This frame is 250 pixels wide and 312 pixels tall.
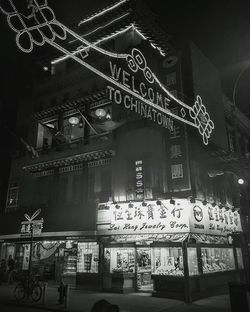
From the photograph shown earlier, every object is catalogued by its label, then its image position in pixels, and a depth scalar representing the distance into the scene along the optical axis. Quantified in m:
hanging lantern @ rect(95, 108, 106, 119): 20.91
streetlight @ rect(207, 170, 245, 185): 20.63
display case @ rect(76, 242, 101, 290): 19.25
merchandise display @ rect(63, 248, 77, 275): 22.27
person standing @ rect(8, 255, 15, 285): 22.19
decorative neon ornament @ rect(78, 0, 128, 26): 25.91
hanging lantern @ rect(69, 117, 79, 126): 22.23
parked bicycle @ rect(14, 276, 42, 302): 15.48
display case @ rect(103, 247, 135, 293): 18.20
